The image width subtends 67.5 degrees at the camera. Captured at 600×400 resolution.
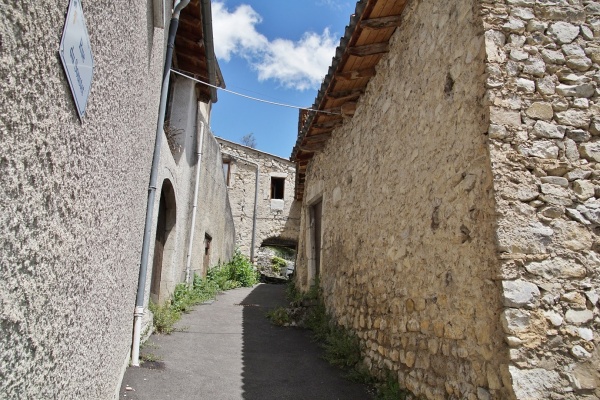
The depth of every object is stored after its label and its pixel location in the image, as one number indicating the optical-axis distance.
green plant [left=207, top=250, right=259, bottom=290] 10.72
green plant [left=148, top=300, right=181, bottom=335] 5.62
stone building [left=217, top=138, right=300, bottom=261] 16.12
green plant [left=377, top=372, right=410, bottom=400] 3.62
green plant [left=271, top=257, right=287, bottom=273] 16.14
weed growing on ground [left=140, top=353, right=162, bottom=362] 4.49
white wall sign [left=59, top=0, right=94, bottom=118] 1.40
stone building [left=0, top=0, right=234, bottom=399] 1.15
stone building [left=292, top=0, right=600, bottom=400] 2.53
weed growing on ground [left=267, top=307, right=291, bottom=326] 6.73
